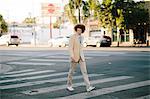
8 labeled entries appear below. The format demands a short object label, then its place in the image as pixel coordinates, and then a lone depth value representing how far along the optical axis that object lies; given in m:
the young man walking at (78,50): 8.34
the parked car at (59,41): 42.06
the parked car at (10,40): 44.59
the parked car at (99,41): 38.67
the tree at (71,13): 45.06
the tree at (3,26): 71.19
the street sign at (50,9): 64.41
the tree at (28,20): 116.28
